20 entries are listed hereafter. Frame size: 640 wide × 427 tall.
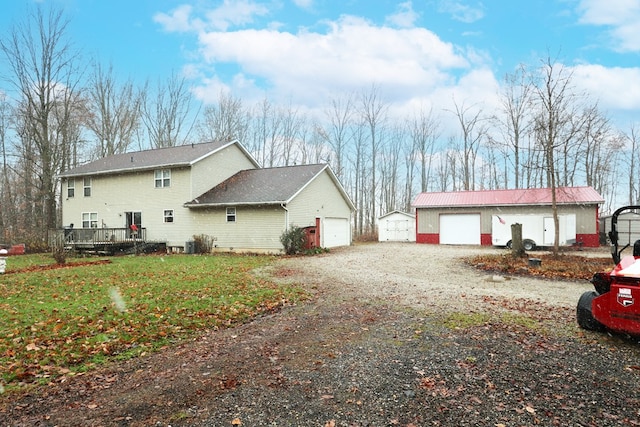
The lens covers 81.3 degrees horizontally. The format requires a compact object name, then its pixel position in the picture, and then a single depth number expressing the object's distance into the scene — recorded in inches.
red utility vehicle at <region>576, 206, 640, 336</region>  183.3
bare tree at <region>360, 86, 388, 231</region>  1523.1
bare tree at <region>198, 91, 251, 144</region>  1427.2
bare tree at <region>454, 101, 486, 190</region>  1412.4
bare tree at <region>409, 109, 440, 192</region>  1557.7
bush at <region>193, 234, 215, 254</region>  836.0
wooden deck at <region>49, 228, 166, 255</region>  813.9
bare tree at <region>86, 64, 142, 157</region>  1332.4
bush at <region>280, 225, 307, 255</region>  762.8
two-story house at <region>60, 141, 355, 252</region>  814.5
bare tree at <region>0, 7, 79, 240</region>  997.2
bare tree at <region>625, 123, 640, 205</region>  1383.5
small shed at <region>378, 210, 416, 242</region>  1152.2
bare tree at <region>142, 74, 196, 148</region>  1387.8
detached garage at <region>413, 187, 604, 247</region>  886.4
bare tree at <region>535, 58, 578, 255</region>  641.0
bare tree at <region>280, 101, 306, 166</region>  1517.0
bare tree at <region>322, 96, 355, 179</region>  1520.7
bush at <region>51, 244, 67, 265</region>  606.5
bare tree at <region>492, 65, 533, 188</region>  1120.8
